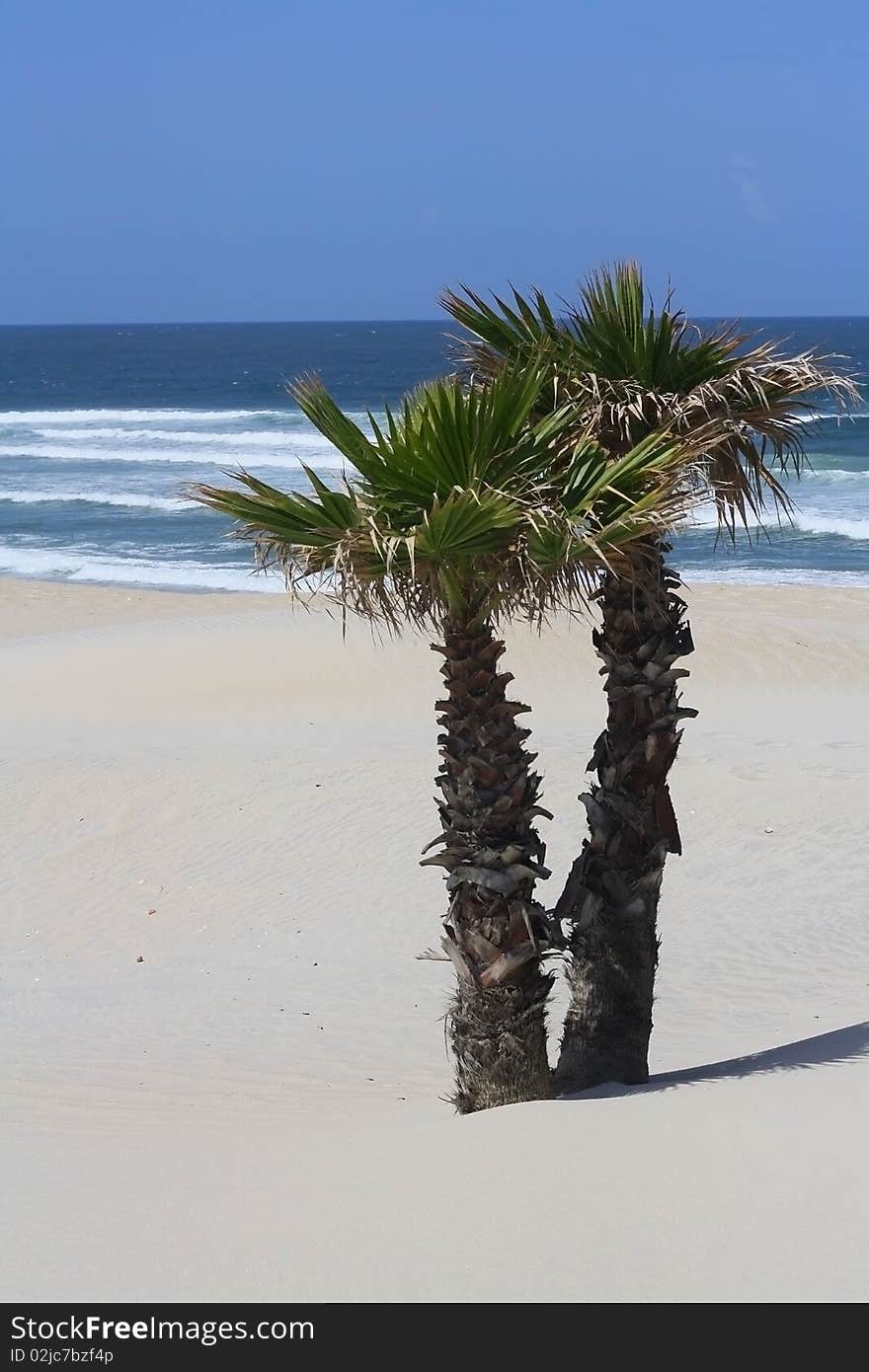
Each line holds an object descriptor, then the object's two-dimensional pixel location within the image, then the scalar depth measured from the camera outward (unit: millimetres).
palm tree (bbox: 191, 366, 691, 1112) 10781
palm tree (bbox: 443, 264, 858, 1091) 12344
